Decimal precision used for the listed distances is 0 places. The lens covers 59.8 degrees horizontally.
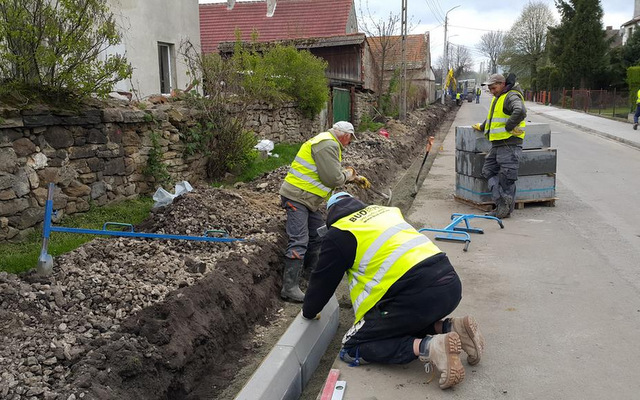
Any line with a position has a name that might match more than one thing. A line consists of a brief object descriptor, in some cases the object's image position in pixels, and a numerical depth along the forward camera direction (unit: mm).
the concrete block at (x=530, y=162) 8875
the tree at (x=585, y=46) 42344
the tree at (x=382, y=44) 24198
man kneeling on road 3686
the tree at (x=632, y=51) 40156
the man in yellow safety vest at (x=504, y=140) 8227
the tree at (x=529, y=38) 69250
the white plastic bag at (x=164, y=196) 7004
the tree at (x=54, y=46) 6121
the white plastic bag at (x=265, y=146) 11570
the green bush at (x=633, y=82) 30167
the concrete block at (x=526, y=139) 8938
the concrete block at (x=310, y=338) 4215
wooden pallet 8859
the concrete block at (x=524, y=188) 8852
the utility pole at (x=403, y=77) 24094
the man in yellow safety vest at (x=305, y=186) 5520
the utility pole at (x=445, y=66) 48919
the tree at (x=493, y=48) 90812
